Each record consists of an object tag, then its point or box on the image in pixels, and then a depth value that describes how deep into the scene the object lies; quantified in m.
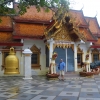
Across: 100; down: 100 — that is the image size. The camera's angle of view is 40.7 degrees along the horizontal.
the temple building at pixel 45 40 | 10.85
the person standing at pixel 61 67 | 9.14
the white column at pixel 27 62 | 9.74
